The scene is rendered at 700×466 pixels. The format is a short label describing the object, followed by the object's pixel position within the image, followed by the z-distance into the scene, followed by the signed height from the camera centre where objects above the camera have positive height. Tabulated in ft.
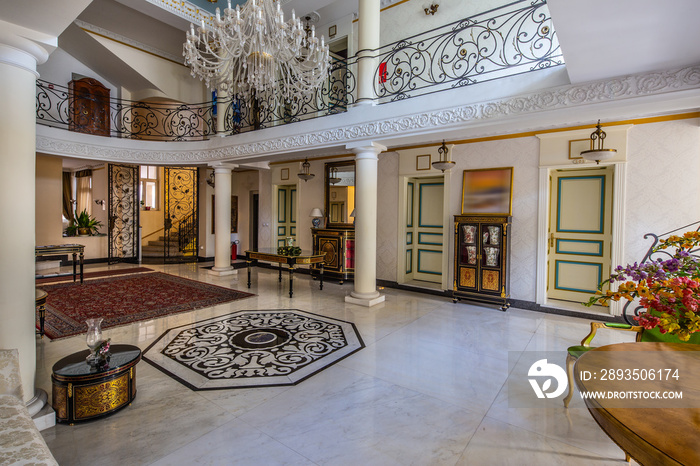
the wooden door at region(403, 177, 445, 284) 25.04 -0.48
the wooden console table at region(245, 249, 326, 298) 21.76 -2.37
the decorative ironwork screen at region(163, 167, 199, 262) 38.34 +0.07
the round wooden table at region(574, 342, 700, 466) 3.66 -2.25
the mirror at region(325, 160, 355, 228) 28.30 +2.45
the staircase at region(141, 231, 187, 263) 39.19 -3.53
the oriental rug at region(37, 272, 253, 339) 16.73 -4.81
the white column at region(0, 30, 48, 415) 8.25 +0.42
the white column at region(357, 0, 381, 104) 18.74 +9.54
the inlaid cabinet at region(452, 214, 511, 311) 19.81 -2.01
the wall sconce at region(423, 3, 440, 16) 23.49 +14.78
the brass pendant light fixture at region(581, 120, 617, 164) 15.07 +3.34
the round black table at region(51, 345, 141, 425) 8.53 -4.32
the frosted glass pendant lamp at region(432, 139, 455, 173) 19.89 +4.26
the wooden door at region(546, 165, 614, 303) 18.83 -0.30
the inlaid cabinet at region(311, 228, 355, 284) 27.25 -2.19
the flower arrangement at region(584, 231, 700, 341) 5.05 -0.98
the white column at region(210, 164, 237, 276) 29.14 +0.02
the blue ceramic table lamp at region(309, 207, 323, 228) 29.04 +0.51
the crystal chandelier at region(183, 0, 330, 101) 13.17 +7.08
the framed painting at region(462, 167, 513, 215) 20.61 +2.08
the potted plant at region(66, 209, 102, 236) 33.71 -0.88
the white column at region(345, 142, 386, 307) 20.10 -0.31
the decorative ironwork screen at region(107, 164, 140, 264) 34.55 +0.51
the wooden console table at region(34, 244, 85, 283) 22.48 -2.21
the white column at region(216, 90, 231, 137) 27.84 +8.80
